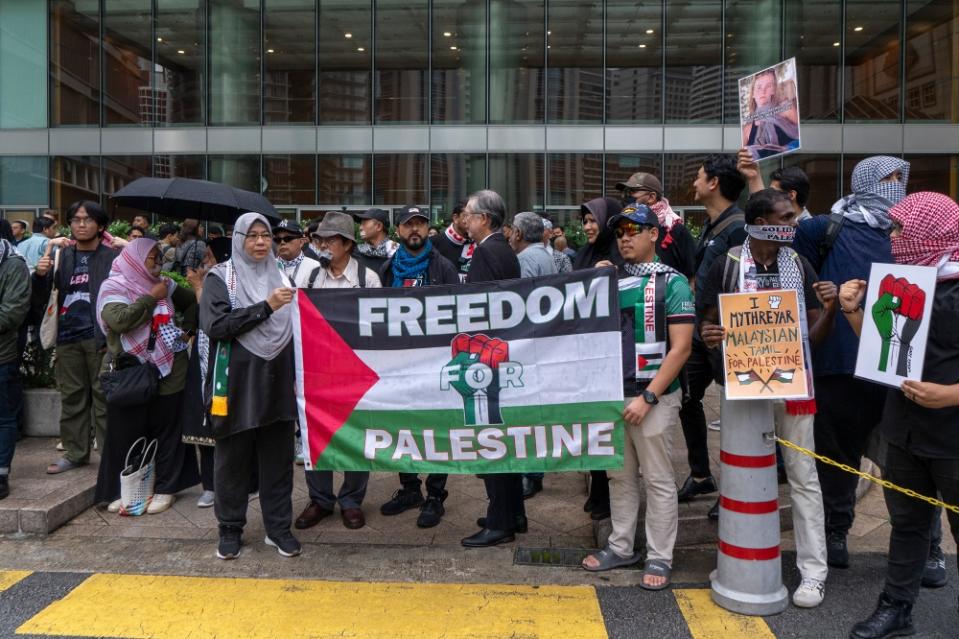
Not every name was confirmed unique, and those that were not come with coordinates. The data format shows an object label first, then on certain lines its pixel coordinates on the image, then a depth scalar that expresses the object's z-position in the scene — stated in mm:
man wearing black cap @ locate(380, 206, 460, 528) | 5691
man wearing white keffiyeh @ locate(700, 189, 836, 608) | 4312
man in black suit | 5199
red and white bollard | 4223
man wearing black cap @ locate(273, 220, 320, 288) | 6004
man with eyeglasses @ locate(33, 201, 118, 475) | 6477
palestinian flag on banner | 4668
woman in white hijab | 4848
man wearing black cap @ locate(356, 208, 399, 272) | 6477
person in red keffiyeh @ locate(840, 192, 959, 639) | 3613
